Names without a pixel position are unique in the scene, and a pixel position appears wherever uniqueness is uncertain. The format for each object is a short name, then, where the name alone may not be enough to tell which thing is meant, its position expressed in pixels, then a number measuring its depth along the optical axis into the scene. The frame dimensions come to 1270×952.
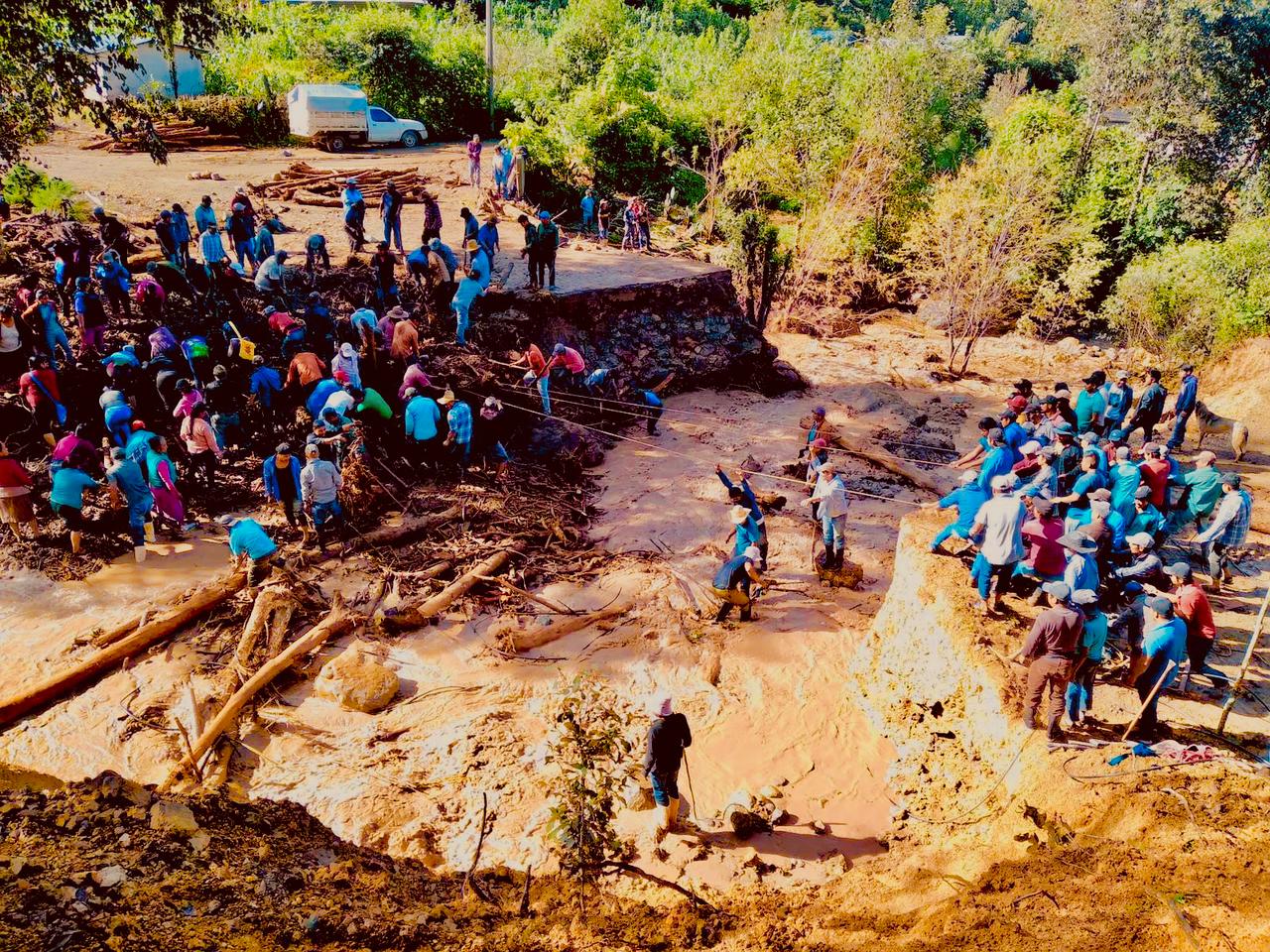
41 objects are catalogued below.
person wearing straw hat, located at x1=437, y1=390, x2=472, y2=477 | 11.24
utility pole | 24.78
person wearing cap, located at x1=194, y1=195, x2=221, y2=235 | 13.60
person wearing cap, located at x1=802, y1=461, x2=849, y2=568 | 9.57
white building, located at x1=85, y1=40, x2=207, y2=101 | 26.66
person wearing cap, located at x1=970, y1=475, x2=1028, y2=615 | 7.54
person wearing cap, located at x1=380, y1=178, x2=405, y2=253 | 15.19
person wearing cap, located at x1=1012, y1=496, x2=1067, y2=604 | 7.81
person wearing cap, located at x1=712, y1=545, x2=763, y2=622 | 9.02
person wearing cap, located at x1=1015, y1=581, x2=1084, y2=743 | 6.27
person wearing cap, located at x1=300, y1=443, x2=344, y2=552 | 9.70
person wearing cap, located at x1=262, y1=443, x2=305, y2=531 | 9.83
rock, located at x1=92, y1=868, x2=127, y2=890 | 5.56
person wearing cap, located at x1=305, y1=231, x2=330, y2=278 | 14.24
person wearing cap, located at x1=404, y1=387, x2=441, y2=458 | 10.98
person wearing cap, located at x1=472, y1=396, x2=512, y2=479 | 12.09
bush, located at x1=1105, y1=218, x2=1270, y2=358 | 18.98
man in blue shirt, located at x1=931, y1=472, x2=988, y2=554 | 8.56
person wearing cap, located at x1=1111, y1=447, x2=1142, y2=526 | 9.11
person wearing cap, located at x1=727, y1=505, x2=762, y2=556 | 9.06
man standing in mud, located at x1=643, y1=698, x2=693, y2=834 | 6.32
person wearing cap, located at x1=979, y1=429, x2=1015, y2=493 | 9.10
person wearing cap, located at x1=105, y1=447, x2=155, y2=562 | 9.52
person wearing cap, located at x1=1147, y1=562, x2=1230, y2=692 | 6.97
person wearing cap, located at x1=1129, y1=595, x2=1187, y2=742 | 6.52
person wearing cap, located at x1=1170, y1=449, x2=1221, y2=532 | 9.52
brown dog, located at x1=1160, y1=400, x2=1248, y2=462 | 15.32
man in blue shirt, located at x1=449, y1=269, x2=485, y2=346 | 13.70
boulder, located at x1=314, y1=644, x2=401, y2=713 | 8.07
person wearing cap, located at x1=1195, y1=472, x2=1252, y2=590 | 9.05
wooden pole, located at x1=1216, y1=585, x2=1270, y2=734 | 6.50
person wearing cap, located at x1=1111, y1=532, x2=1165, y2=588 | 8.15
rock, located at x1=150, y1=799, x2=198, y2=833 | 6.42
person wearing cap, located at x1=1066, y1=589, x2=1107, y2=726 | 6.52
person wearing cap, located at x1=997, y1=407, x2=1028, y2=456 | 9.77
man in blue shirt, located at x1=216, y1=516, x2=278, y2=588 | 9.04
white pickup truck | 23.30
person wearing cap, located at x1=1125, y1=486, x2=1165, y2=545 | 8.99
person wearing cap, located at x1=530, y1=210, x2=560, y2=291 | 14.99
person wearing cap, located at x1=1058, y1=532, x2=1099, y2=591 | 7.10
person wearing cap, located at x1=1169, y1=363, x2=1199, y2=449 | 13.12
